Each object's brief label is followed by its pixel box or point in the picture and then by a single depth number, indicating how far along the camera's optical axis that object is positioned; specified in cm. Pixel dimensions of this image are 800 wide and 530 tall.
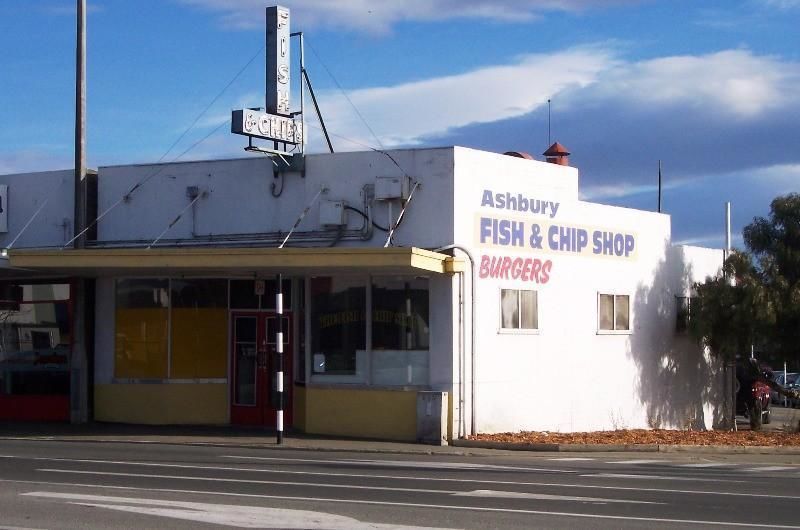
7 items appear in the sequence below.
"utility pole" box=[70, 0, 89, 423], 2322
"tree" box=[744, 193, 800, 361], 2477
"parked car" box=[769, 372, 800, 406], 4483
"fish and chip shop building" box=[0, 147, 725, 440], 2116
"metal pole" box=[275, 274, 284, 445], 2016
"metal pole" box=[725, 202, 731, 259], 3756
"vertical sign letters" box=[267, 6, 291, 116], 2239
